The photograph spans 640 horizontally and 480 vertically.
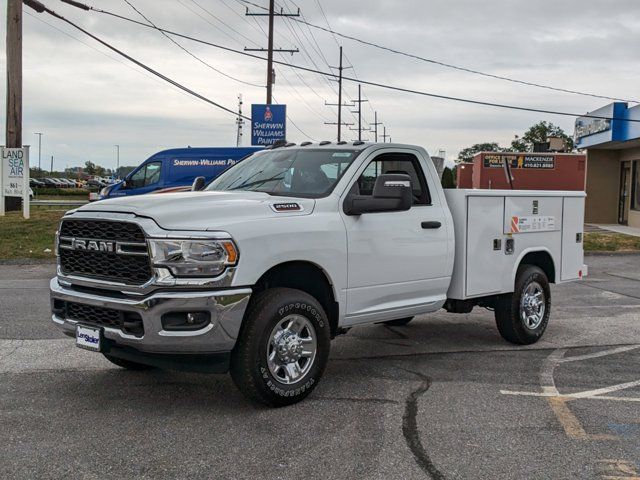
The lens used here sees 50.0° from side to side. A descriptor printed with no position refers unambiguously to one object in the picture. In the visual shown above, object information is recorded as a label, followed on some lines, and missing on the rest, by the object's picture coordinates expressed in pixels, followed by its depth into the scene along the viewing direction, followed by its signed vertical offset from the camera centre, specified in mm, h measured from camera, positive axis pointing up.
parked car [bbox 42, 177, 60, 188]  78150 +491
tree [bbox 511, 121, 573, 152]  74125 +7028
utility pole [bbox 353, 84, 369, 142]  82750 +10209
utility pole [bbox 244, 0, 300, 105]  33031 +7226
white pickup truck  4590 -521
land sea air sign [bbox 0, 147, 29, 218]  21031 +351
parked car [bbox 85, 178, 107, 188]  80238 +526
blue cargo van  21375 +697
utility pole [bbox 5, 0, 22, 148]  22094 +3669
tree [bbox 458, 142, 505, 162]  91575 +7250
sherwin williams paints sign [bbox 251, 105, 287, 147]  30094 +3076
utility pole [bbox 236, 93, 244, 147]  54312 +5206
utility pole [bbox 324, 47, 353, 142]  68188 +9075
